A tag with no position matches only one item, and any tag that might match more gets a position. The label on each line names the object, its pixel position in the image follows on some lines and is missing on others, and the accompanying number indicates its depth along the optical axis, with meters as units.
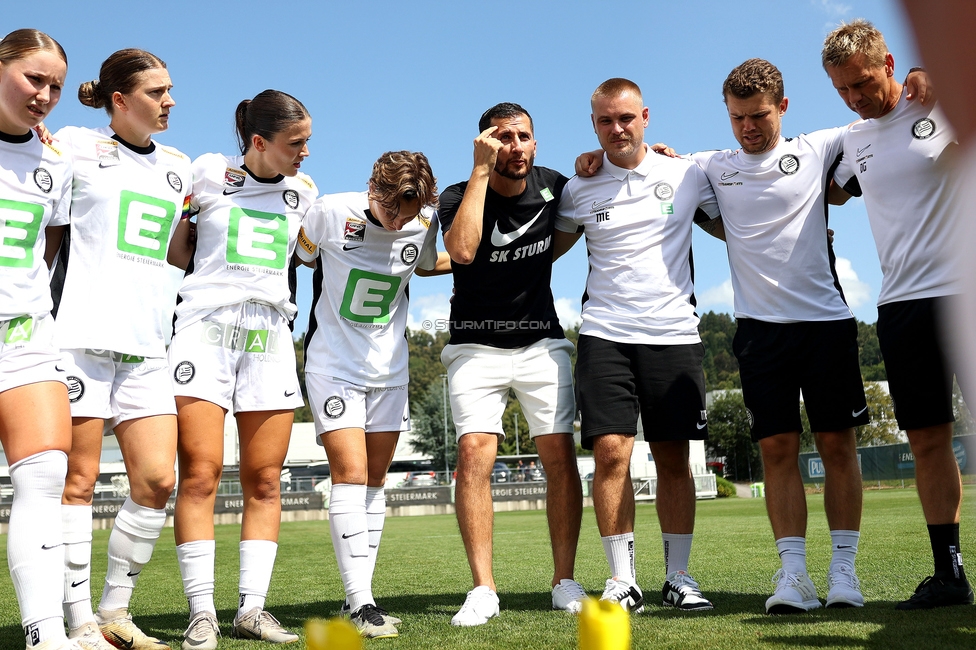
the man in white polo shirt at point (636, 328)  5.14
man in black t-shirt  5.35
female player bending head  4.98
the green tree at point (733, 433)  83.56
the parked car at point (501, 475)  48.46
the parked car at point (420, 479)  52.07
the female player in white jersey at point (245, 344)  4.57
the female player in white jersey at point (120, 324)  4.11
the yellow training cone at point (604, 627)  1.21
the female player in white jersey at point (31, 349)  3.48
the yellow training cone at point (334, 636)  1.04
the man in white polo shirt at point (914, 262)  4.64
